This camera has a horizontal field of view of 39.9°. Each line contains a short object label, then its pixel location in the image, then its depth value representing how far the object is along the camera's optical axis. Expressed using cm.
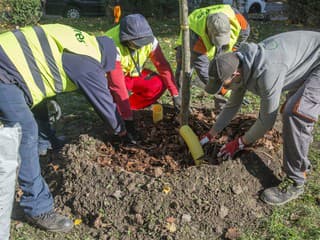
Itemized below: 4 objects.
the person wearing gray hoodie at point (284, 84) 318
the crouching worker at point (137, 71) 418
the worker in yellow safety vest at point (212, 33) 431
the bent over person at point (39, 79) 315
